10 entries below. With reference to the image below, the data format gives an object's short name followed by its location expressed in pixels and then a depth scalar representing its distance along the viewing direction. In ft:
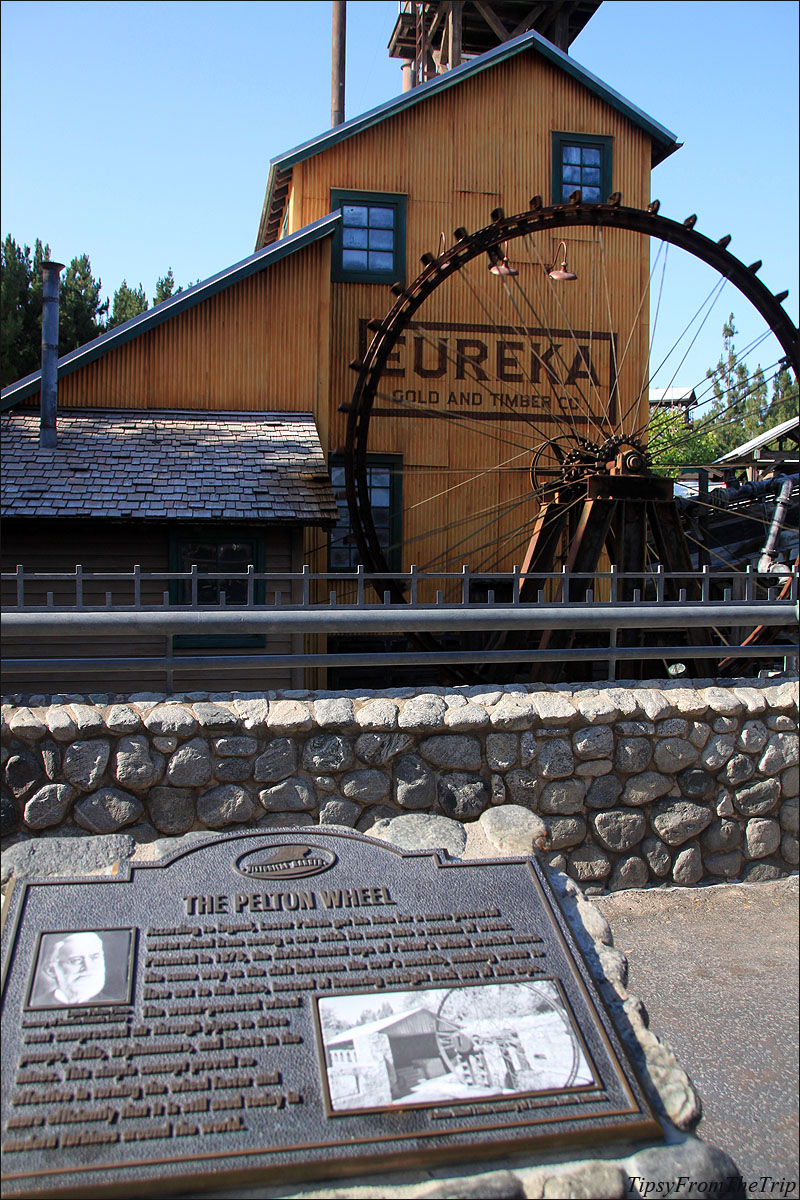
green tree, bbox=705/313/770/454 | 138.21
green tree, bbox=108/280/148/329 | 81.97
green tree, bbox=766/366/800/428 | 137.74
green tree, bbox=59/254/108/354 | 66.44
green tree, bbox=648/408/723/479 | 96.00
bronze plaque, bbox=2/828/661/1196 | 6.95
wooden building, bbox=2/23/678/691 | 38.22
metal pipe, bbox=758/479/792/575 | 42.68
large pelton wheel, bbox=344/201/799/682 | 37.99
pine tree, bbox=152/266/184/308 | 88.74
